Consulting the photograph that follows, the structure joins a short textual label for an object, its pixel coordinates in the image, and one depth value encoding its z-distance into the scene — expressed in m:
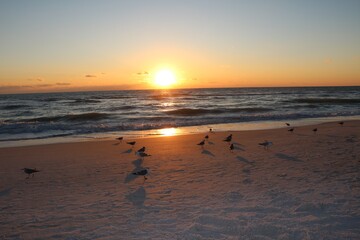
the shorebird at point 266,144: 11.59
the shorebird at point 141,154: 10.32
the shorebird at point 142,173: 8.05
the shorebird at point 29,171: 8.48
